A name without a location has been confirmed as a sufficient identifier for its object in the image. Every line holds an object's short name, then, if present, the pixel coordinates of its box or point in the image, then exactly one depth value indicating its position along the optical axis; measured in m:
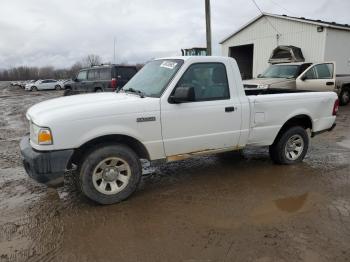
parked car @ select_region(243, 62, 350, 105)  12.53
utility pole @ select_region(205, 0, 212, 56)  15.95
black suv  15.63
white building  18.50
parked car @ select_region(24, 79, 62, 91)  41.62
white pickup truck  3.96
